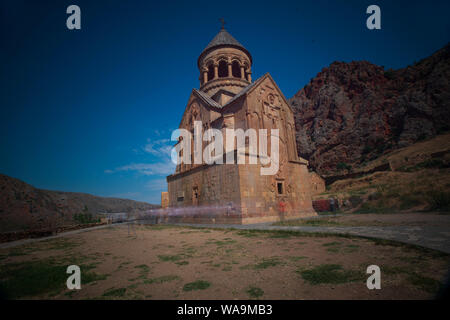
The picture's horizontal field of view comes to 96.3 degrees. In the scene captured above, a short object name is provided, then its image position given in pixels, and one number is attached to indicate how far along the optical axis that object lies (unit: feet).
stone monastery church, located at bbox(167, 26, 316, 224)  41.24
